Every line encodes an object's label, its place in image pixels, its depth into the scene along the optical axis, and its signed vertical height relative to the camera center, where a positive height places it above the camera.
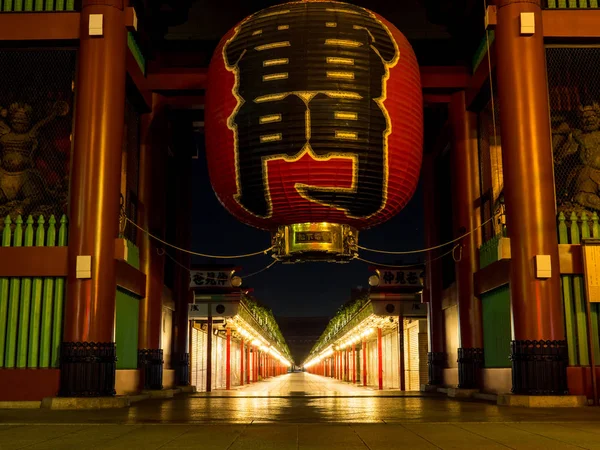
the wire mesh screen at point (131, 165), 18.95 +5.25
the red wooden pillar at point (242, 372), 43.68 -1.43
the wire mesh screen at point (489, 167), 18.89 +5.14
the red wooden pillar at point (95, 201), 14.50 +3.27
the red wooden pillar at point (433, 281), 24.70 +2.49
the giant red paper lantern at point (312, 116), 8.78 +3.05
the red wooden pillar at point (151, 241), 19.59 +3.16
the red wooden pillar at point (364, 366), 42.45 -1.12
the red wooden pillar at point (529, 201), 14.34 +3.15
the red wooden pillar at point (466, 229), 19.28 +3.43
